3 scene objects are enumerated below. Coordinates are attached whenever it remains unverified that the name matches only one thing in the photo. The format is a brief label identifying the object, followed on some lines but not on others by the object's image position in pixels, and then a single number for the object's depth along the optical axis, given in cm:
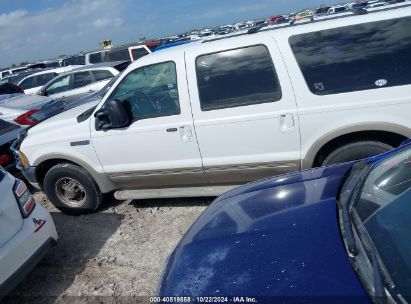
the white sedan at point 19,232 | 314
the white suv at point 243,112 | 331
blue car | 154
